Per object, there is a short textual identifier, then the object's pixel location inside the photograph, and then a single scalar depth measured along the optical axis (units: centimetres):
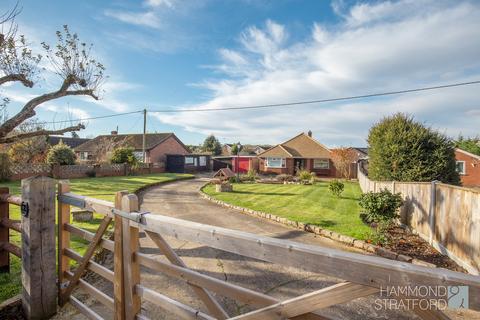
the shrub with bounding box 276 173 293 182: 2716
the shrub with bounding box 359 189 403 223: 829
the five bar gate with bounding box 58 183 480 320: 144
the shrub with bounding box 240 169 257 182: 2593
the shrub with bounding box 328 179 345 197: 1511
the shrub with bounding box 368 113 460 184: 1077
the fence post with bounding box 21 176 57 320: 346
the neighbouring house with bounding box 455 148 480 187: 2852
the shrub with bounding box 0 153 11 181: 1956
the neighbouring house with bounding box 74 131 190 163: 3684
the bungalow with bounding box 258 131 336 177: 3716
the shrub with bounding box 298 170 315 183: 2510
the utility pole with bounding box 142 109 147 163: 3266
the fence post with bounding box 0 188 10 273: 445
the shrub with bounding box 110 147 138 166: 2998
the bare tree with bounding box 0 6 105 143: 636
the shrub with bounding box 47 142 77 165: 2542
